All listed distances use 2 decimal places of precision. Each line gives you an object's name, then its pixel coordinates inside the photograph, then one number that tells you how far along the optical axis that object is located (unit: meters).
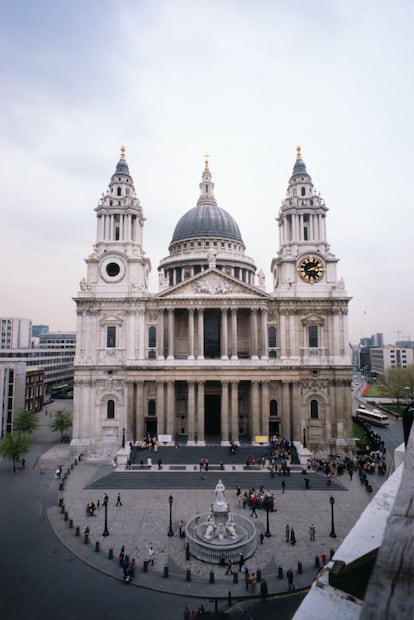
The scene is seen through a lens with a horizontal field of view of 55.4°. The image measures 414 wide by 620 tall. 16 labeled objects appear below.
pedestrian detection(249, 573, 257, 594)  20.17
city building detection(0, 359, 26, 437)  56.94
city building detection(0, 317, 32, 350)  125.97
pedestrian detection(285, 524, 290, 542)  25.34
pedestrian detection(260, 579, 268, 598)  19.70
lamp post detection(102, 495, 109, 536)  26.42
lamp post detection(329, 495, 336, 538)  25.73
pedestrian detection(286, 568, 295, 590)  20.28
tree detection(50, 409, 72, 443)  52.94
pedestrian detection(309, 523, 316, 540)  25.59
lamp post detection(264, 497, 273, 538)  26.23
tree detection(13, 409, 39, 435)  50.78
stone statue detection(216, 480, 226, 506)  25.99
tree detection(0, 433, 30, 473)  40.12
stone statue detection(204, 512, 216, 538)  25.03
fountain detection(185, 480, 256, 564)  23.38
